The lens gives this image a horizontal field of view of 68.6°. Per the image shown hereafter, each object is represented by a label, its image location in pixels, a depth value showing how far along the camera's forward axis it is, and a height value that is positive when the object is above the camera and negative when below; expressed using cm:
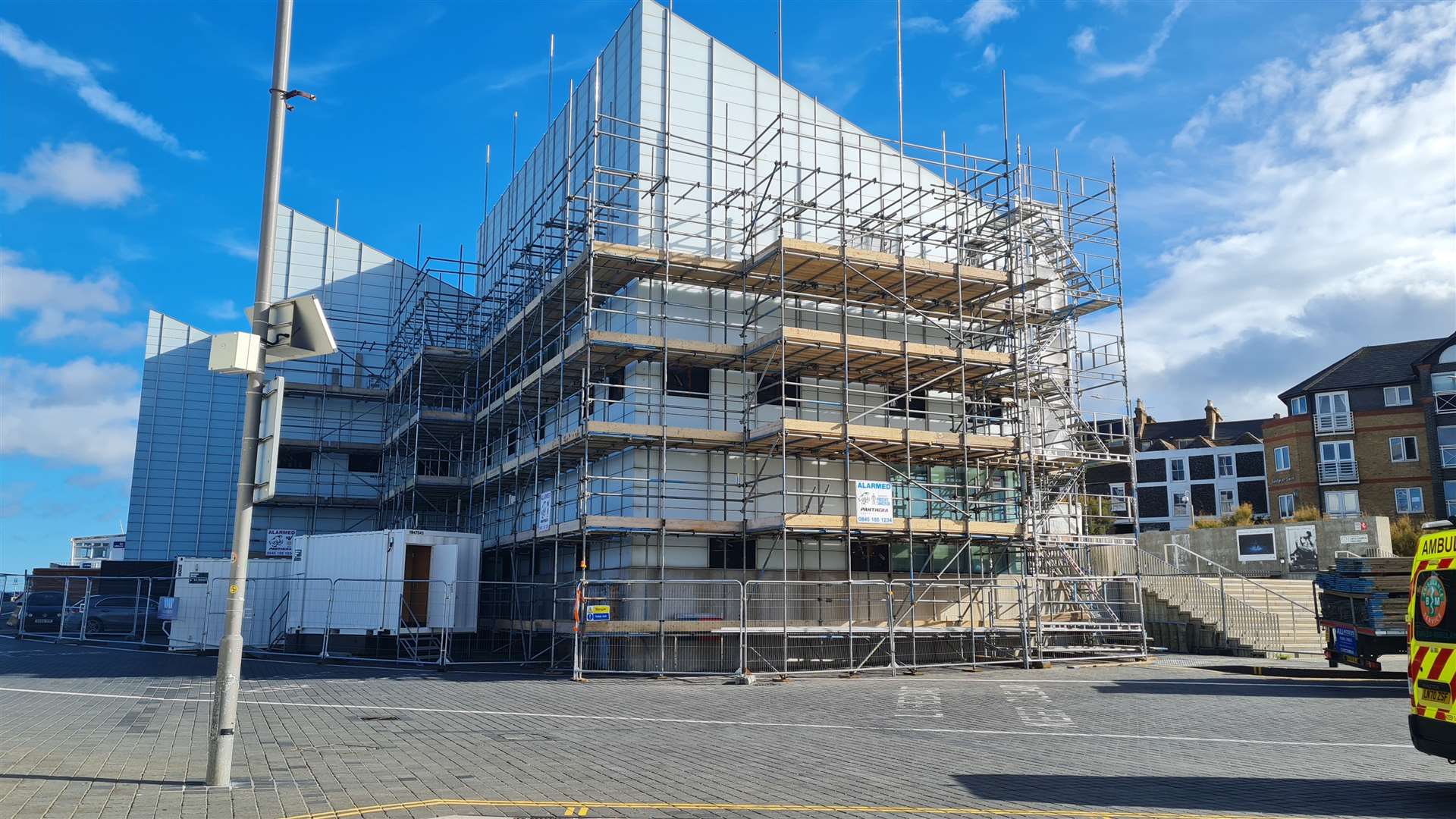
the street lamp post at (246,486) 845 +84
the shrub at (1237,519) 4656 +347
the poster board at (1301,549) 3391 +155
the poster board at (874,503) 2250 +192
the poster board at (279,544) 3469 +147
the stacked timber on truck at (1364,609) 2030 -19
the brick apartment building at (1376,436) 5231 +819
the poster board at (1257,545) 3453 +170
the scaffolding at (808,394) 2306 +483
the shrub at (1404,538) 3959 +230
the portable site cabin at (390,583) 2334 +19
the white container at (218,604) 2612 -35
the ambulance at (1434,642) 882 -37
